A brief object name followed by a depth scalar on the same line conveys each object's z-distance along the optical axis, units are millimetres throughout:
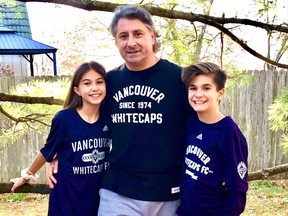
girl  1423
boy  1228
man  1344
